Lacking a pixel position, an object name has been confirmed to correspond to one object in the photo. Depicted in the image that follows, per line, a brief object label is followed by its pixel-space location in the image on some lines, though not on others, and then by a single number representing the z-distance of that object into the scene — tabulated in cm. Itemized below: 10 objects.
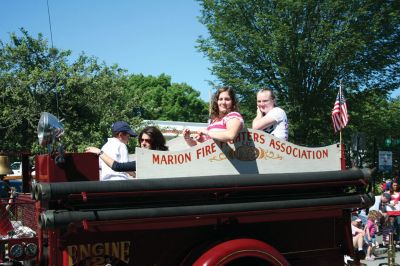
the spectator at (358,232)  1111
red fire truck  366
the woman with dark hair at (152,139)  484
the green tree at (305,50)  2102
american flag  839
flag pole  864
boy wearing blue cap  449
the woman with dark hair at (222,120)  424
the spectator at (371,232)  1216
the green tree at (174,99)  5716
